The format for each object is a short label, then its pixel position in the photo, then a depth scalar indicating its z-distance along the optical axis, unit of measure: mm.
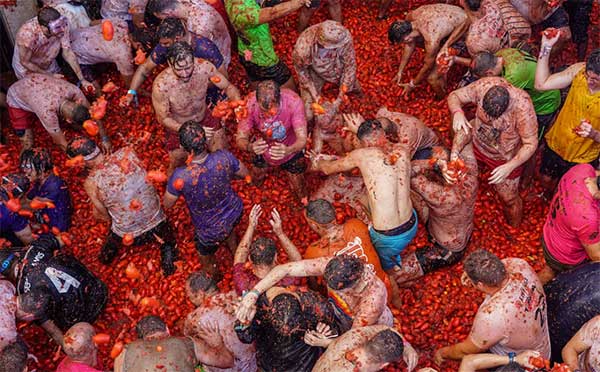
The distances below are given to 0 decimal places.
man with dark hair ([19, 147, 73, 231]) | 7035
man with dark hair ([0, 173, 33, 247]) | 6754
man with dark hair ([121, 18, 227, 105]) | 7309
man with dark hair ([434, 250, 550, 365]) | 5211
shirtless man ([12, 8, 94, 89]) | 7793
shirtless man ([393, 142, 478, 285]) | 6621
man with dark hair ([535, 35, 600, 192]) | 6508
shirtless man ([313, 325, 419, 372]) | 4871
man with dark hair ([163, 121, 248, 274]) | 6355
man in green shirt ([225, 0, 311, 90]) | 7793
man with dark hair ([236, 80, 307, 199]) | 6844
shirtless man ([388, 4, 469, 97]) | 8188
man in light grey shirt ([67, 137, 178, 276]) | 6688
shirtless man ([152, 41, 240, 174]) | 6867
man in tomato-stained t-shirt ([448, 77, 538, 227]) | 6652
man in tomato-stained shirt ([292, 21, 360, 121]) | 7418
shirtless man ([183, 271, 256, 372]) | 5578
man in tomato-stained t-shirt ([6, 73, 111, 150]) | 7816
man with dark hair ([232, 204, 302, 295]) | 5840
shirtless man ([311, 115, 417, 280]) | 6270
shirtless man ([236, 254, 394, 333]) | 5352
